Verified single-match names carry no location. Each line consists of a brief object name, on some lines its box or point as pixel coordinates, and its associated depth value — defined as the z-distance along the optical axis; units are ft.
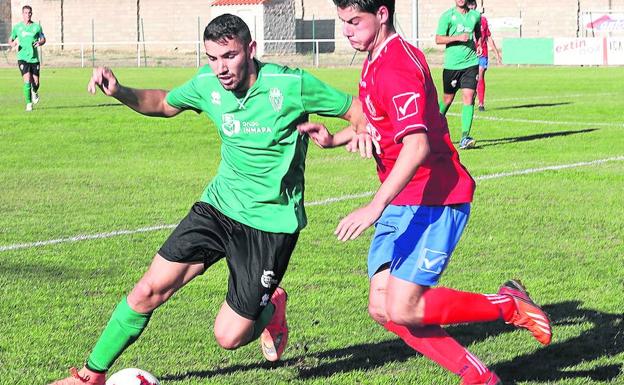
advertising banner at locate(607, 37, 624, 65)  139.33
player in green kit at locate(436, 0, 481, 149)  50.01
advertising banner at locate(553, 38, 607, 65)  140.97
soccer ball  15.62
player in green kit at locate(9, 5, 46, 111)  72.81
